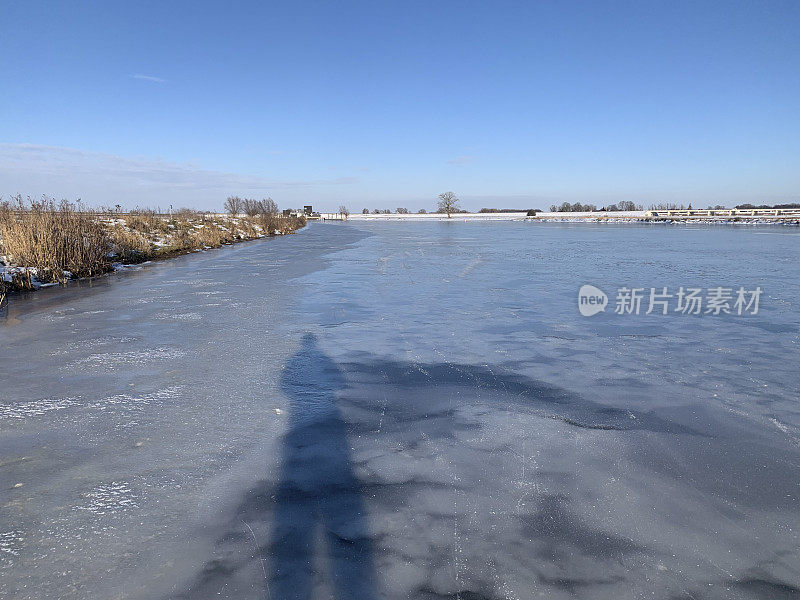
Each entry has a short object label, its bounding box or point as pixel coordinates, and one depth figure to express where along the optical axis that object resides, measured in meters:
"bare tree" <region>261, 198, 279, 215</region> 63.34
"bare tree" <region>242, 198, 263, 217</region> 50.55
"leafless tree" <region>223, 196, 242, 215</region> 60.24
